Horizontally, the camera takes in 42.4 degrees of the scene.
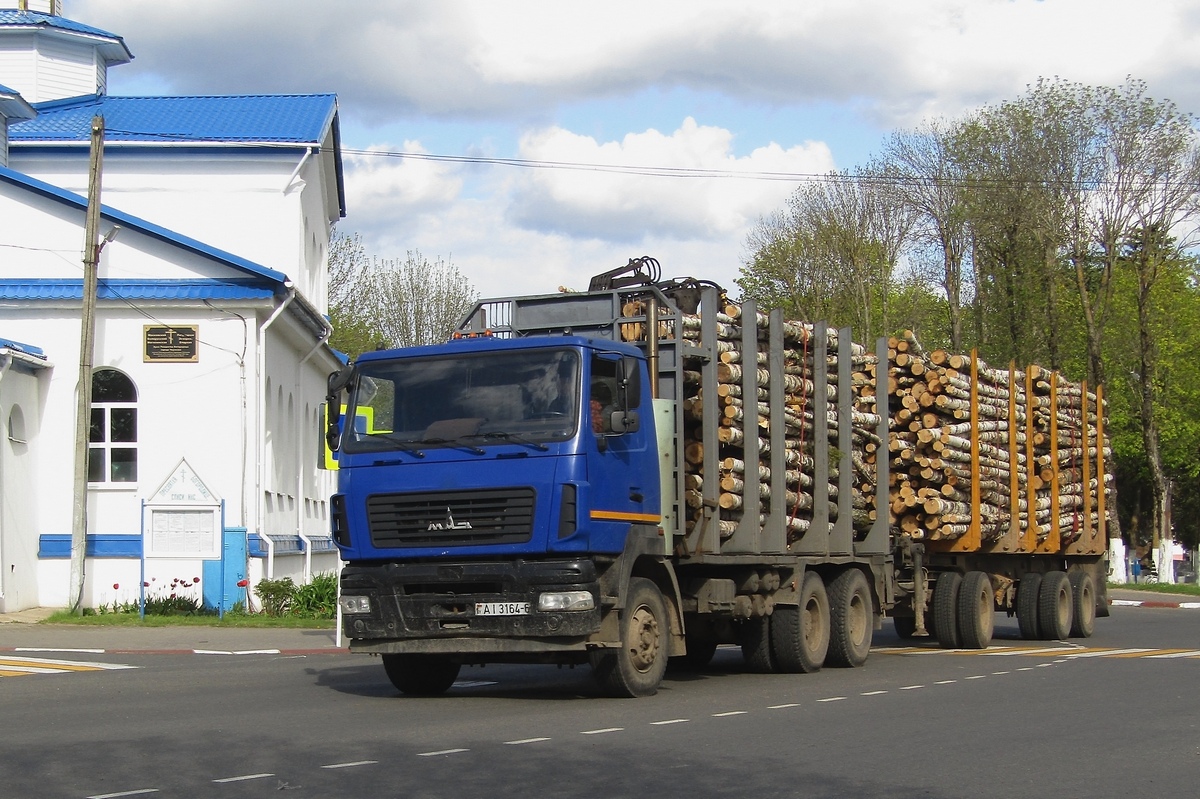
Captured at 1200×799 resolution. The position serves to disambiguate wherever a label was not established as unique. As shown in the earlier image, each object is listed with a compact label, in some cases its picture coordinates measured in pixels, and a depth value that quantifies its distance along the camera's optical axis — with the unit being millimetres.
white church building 23438
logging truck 11906
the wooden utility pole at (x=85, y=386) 23125
